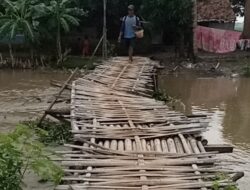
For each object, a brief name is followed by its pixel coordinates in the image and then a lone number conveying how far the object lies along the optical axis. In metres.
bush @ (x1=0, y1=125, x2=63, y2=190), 4.58
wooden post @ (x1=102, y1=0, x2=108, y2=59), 18.00
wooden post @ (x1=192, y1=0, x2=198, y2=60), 20.75
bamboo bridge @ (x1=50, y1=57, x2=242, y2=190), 4.86
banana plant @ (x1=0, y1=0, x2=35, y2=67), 20.50
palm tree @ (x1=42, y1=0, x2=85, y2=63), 20.72
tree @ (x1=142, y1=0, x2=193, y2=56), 20.36
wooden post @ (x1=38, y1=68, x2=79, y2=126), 9.85
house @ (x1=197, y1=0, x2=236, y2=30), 24.34
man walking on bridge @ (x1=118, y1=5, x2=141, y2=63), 13.68
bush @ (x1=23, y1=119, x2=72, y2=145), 9.19
